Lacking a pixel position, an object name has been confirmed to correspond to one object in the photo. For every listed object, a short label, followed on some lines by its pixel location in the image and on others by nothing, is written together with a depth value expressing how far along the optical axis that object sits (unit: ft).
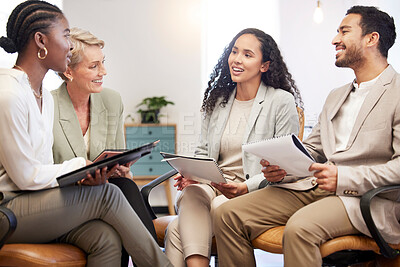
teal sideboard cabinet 18.19
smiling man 6.16
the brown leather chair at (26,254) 5.29
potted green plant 18.63
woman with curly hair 7.39
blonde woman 7.84
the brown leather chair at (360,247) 5.97
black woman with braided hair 5.65
